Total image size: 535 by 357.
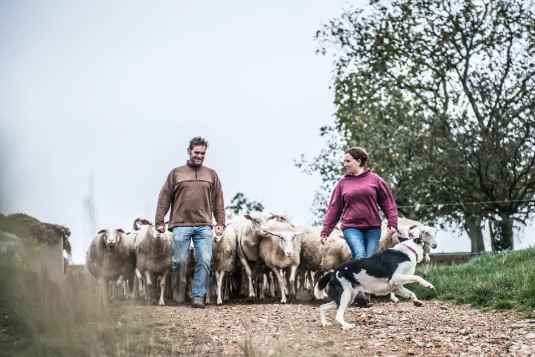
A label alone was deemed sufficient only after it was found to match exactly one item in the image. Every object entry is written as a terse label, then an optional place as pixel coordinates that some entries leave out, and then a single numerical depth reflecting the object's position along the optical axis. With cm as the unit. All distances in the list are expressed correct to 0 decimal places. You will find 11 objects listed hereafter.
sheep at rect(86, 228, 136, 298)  1627
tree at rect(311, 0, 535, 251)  2709
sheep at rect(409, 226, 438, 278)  1461
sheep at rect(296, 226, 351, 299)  1534
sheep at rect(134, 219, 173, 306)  1529
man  1291
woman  1141
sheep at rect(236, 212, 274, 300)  1566
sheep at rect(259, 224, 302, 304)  1509
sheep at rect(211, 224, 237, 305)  1548
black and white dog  970
